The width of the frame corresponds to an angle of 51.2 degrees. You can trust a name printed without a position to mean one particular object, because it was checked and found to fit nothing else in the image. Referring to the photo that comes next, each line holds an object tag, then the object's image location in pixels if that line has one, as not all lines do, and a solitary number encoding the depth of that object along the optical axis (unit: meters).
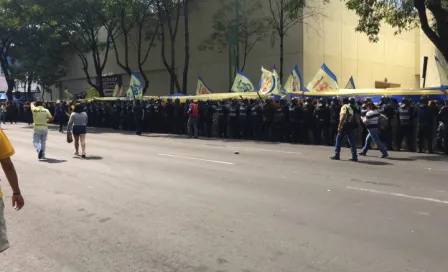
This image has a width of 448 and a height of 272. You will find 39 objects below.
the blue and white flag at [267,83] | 20.69
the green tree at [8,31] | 36.32
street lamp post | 29.08
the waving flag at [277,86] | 20.53
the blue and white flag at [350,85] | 24.05
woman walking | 13.30
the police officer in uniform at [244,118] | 19.77
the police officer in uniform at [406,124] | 14.62
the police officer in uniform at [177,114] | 23.38
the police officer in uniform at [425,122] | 14.20
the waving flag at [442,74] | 18.29
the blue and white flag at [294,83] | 22.81
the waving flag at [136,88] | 27.11
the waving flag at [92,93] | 40.50
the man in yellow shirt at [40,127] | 12.85
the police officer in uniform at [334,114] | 16.16
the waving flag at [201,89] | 28.05
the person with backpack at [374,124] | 12.85
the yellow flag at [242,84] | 23.41
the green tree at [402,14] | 14.86
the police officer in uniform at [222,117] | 20.83
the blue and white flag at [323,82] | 20.70
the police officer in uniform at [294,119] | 17.66
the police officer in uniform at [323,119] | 16.58
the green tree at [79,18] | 33.59
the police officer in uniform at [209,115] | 21.42
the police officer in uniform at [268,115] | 18.64
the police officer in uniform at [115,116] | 29.08
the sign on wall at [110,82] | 44.78
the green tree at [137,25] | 32.63
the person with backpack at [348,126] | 12.05
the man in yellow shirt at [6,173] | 3.35
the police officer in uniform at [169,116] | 23.95
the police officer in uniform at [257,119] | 19.19
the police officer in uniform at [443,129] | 13.64
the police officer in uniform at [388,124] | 15.03
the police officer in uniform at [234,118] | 20.23
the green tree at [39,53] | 44.38
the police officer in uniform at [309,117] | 17.28
